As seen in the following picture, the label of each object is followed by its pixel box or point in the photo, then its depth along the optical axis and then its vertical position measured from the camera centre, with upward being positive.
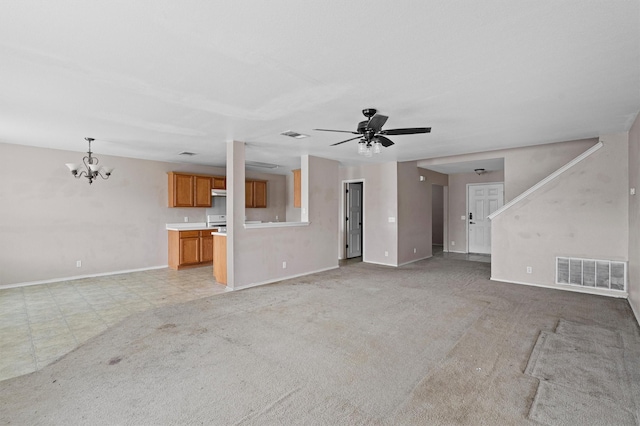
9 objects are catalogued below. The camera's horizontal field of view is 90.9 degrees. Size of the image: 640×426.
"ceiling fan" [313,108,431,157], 3.23 +0.86
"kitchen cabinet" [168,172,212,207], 6.94 +0.48
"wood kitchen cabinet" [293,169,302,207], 7.02 +0.55
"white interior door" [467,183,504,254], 8.54 +0.05
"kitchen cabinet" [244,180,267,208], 8.39 +0.48
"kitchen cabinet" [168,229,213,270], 6.64 -0.80
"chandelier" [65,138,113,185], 4.90 +0.68
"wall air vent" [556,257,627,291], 4.59 -0.92
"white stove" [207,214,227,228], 7.39 -0.21
